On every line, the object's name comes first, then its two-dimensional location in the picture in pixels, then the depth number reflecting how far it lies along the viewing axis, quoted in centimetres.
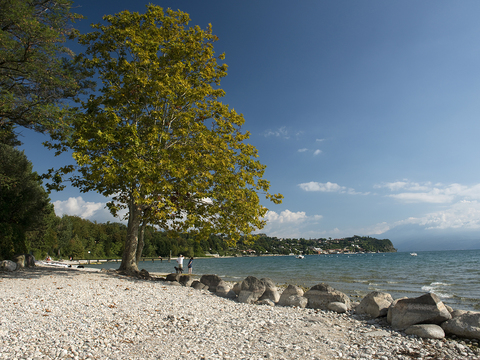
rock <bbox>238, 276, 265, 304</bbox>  1046
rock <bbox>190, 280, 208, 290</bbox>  1269
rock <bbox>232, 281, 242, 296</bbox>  1242
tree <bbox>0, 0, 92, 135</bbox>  1131
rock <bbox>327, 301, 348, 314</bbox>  915
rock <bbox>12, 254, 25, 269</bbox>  1647
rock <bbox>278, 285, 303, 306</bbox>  1025
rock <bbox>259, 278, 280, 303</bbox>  1067
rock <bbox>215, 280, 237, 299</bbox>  1132
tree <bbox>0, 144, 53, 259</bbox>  1778
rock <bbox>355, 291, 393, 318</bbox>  836
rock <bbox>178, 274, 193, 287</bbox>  1403
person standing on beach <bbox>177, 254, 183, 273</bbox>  2414
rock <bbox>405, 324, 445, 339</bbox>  659
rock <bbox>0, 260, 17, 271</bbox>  1464
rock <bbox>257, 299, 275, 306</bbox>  1005
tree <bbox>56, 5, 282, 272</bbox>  1236
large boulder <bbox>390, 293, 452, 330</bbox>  716
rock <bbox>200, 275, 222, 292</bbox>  1291
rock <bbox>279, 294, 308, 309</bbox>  979
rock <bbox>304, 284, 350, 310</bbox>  966
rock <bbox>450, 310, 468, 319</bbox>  730
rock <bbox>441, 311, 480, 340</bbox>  662
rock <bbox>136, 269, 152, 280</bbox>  1482
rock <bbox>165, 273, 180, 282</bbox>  1489
